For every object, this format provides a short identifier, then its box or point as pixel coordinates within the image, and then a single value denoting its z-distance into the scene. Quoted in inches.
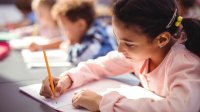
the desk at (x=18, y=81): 37.1
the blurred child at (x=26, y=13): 103.4
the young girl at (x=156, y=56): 32.7
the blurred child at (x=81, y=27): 63.7
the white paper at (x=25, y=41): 69.8
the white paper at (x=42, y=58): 55.9
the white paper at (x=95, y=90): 36.9
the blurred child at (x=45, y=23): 82.9
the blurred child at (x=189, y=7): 85.0
